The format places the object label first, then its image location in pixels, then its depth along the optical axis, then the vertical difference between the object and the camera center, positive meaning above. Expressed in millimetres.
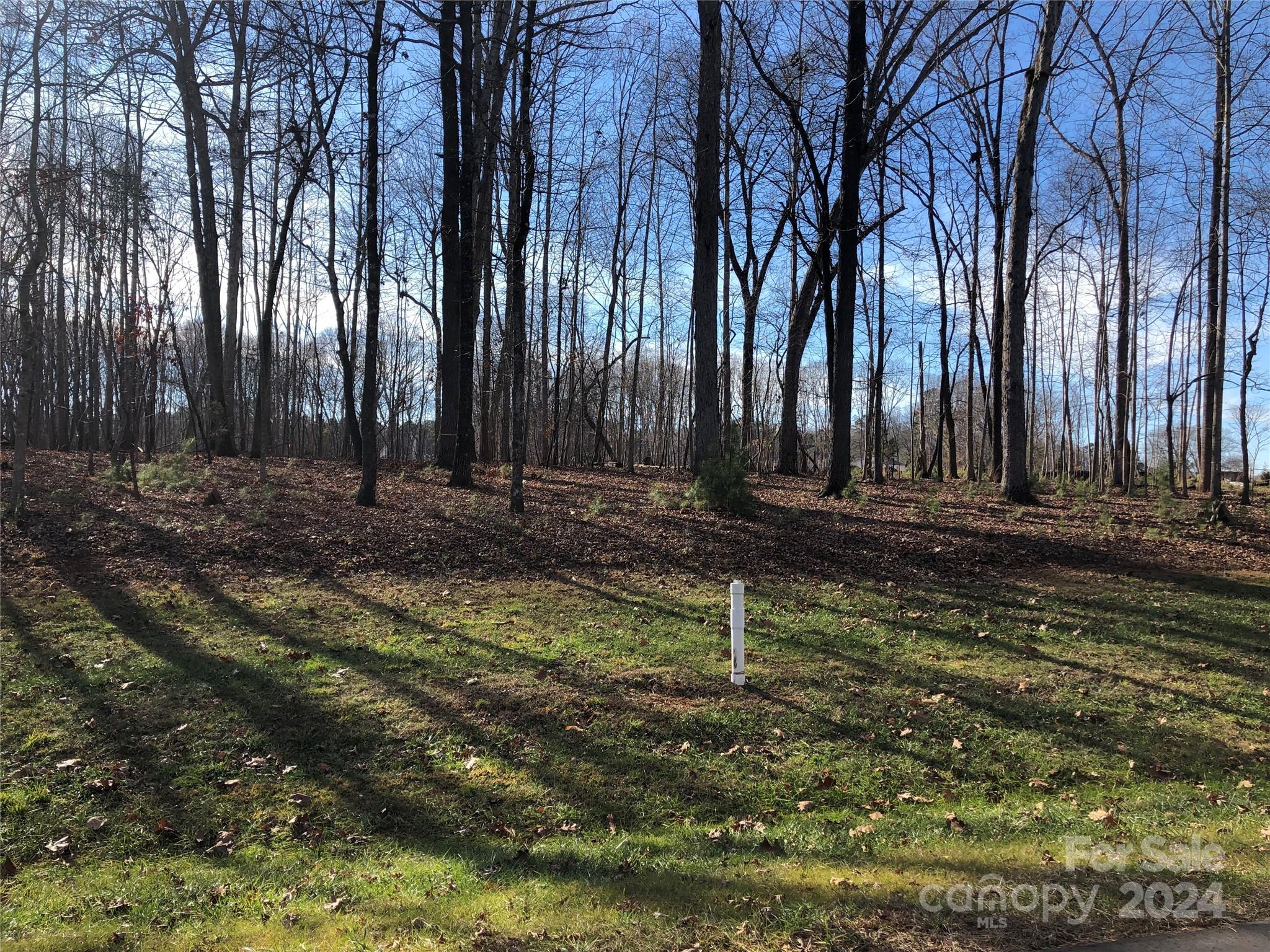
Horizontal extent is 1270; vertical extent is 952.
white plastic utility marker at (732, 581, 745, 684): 5934 -1344
